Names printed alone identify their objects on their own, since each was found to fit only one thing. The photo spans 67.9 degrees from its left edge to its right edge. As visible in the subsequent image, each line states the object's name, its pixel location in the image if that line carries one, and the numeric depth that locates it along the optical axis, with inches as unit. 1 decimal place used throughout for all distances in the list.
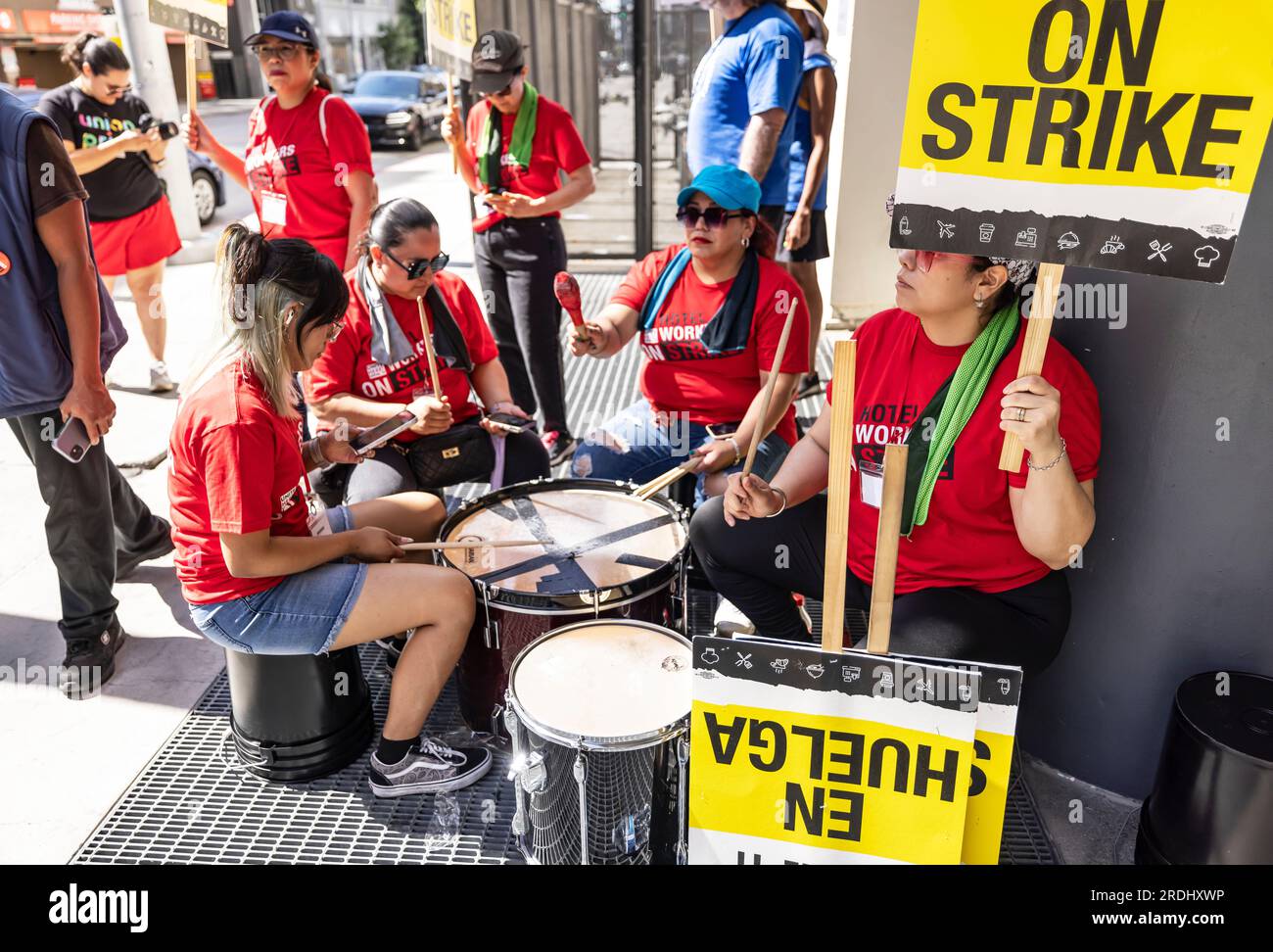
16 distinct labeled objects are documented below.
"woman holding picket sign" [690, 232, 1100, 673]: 84.0
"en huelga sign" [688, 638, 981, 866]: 67.6
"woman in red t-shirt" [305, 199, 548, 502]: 122.4
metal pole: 269.6
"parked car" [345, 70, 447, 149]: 689.0
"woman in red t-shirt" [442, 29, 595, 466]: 172.6
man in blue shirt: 152.6
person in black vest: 106.8
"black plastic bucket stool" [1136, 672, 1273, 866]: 79.7
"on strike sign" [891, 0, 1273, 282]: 64.5
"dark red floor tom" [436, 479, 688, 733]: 93.0
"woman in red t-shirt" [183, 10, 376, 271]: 156.0
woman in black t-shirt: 194.5
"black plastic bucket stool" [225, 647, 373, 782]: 100.0
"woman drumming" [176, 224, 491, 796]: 87.4
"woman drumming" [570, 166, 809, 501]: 119.7
